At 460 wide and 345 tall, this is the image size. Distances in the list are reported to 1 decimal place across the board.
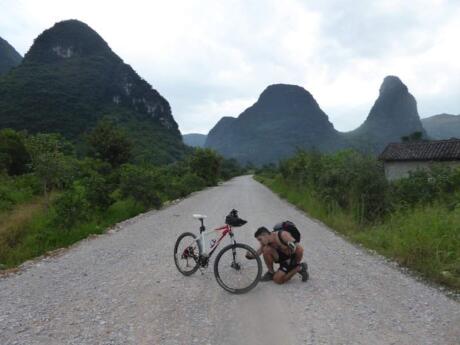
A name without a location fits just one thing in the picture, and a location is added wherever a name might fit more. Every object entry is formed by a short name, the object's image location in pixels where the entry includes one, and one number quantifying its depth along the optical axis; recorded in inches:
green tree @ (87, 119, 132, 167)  1344.7
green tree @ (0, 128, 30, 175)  1150.3
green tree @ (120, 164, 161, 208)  586.9
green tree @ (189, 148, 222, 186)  1550.2
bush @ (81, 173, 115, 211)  469.7
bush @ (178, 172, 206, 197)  985.7
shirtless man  202.4
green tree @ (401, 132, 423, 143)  2374.6
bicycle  192.1
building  1143.0
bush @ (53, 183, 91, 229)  361.1
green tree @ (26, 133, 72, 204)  484.7
